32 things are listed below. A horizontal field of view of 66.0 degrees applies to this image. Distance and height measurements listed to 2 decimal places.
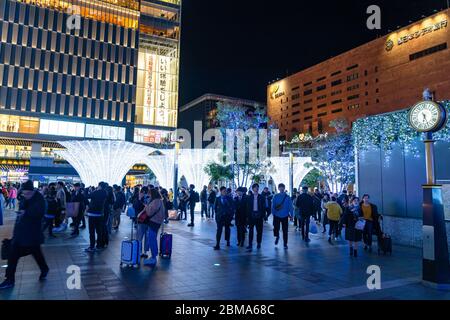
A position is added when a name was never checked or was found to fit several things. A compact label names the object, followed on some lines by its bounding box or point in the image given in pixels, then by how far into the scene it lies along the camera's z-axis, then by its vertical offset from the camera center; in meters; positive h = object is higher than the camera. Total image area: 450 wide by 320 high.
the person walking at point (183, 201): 17.84 -0.56
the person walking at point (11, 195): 24.18 -0.56
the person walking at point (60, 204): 11.85 -0.54
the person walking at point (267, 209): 9.73 -0.46
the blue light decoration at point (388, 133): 10.04 +1.93
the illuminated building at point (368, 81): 61.28 +26.12
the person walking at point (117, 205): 12.29 -0.56
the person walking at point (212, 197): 17.37 -0.28
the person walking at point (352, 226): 8.62 -0.79
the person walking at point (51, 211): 10.80 -0.73
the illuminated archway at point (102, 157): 20.80 +1.96
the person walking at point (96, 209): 8.17 -0.48
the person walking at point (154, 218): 7.40 -0.60
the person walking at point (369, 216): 9.11 -0.56
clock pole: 5.77 -0.68
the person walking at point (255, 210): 9.49 -0.49
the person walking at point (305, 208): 10.95 -0.46
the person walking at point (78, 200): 11.51 -0.40
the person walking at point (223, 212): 9.25 -0.54
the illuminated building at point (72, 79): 51.09 +18.05
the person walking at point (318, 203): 15.70 -0.43
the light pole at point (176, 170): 17.39 +1.04
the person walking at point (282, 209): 9.67 -0.45
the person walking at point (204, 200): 18.72 -0.48
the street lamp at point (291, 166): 23.37 +1.83
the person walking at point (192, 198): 14.91 -0.32
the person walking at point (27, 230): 5.46 -0.68
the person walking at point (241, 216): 9.72 -0.68
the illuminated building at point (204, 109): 128.73 +32.31
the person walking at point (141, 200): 10.95 -0.33
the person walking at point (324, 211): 13.40 -0.69
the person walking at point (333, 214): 10.77 -0.62
